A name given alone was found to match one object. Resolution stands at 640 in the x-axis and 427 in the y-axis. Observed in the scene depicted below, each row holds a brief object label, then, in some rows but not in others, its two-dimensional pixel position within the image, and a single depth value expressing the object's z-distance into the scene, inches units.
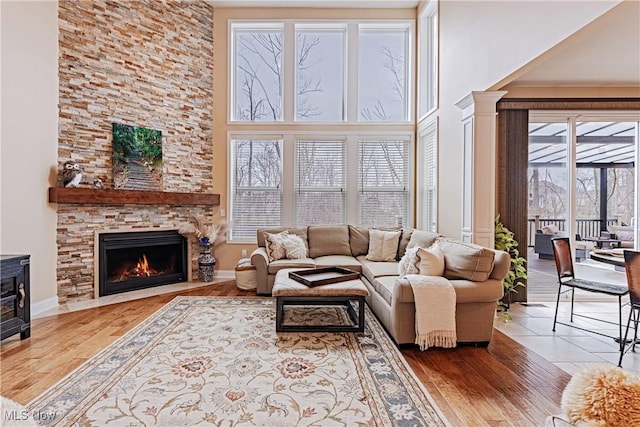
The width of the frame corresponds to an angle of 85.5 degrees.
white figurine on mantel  165.9
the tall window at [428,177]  201.0
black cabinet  117.4
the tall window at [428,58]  201.2
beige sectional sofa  119.1
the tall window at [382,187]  238.2
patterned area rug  79.9
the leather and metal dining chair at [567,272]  134.3
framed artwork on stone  188.5
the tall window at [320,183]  237.1
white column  147.8
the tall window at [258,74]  237.3
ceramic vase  218.4
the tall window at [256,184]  236.8
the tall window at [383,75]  238.5
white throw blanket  115.7
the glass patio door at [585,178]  182.4
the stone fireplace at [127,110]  173.0
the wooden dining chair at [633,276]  104.4
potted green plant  161.0
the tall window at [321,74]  238.5
